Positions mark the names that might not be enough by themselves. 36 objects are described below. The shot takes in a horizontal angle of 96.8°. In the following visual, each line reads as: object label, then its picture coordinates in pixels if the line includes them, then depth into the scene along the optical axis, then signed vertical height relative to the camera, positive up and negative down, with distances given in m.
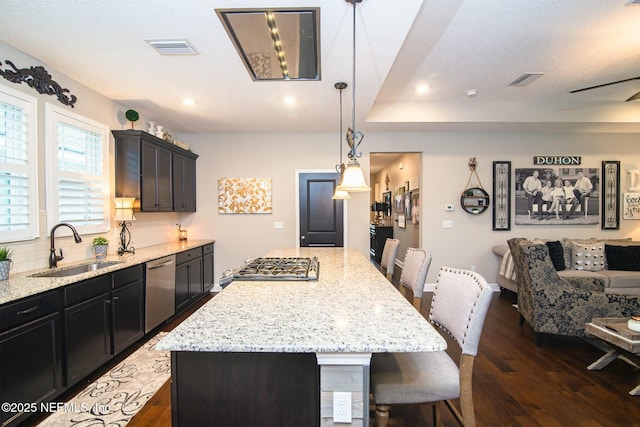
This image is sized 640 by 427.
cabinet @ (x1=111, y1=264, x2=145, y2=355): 2.55 -0.91
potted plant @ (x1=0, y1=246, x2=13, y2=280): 1.96 -0.36
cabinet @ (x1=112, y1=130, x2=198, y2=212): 3.26 +0.51
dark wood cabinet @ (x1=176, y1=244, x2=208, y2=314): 3.65 -0.91
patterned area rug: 1.88 -1.37
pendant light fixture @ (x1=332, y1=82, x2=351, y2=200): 2.84 +0.42
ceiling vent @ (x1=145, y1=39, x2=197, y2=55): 2.17 +1.29
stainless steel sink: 2.31 -0.51
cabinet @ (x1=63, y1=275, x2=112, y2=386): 2.06 -0.90
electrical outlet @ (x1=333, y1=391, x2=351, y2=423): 1.02 -0.71
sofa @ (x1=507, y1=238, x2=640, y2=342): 2.68 -0.88
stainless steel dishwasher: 3.03 -0.91
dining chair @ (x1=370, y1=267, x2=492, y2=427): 1.26 -0.76
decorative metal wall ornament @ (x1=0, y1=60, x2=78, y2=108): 2.23 +1.11
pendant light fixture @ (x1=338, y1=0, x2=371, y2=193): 2.21 +0.26
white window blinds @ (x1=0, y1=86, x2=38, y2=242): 2.14 +0.36
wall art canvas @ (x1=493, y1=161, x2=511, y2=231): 4.75 +0.23
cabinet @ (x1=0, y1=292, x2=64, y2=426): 1.64 -0.88
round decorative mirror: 4.73 +0.18
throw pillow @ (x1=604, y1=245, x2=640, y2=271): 3.60 -0.62
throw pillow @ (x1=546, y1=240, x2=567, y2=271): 3.63 -0.59
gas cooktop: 1.88 -0.43
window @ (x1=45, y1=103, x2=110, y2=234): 2.52 +0.40
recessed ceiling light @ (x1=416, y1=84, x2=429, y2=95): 3.58 +1.56
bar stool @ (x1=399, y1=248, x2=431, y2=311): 1.99 -0.46
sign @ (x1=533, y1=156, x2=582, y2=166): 4.73 +0.82
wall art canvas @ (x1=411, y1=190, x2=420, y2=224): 5.23 +0.06
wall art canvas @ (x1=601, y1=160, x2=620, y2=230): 4.70 +0.25
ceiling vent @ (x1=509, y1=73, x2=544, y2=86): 3.27 +1.55
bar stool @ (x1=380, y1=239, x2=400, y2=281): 2.76 -0.47
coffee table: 2.07 -0.99
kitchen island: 0.99 -0.56
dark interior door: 4.77 -0.03
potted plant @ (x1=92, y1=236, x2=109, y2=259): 2.85 -0.36
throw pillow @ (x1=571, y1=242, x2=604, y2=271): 3.68 -0.62
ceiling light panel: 1.84 +1.26
